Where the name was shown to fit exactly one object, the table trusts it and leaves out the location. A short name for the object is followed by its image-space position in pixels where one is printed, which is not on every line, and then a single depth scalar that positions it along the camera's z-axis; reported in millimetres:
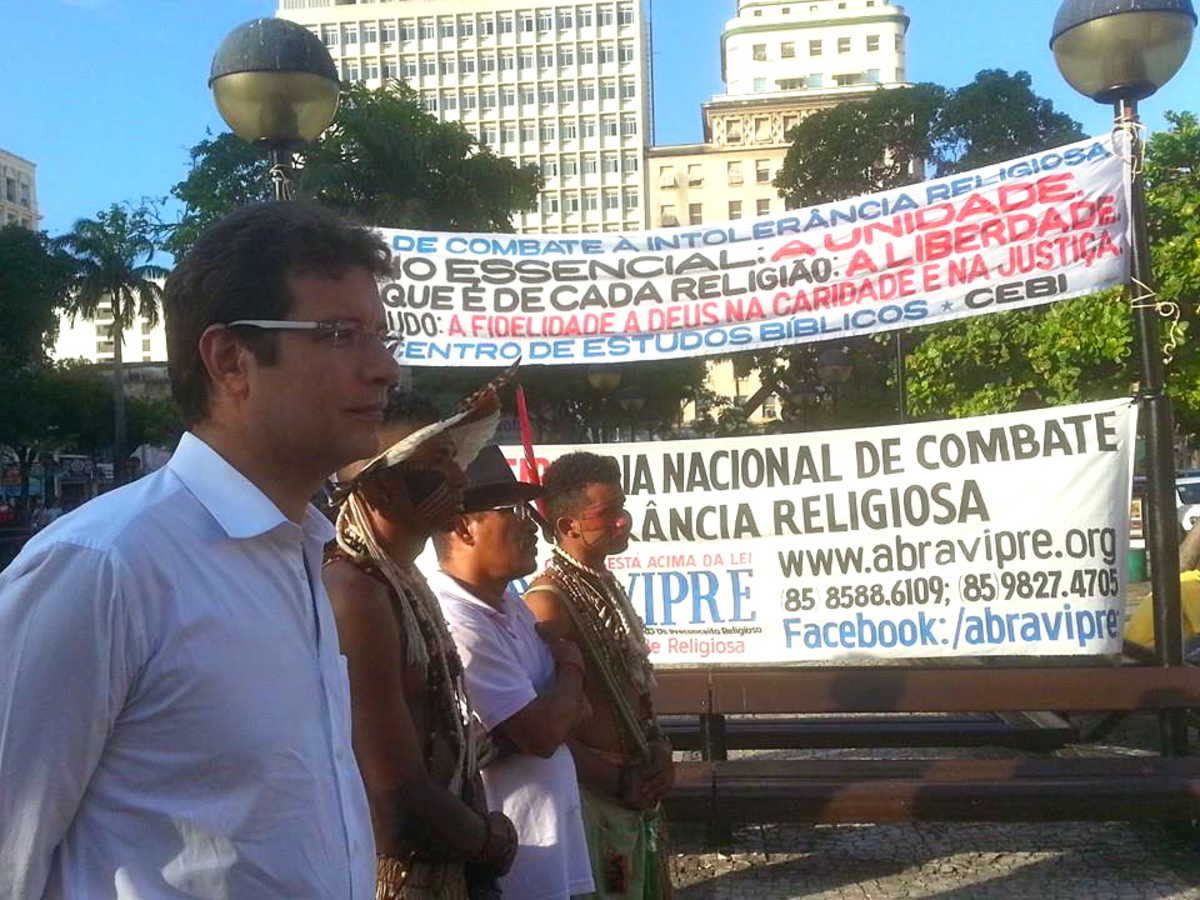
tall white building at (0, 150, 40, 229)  110312
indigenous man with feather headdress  2336
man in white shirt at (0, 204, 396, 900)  1401
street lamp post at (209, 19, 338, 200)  5168
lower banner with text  5098
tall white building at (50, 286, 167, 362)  122938
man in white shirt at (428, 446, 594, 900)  2867
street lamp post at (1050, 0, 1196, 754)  4914
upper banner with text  4996
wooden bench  4777
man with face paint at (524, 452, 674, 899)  3305
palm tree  51656
